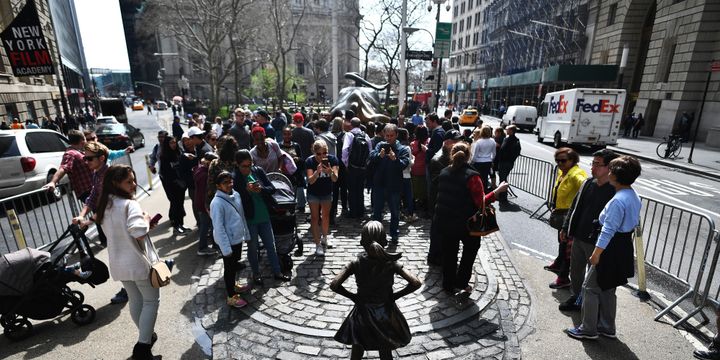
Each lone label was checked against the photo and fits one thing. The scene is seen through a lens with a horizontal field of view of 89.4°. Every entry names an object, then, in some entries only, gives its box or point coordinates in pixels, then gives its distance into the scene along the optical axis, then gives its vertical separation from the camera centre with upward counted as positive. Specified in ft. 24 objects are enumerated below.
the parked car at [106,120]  60.39 -4.91
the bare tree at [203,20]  89.45 +18.96
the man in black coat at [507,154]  29.35 -5.03
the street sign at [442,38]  51.08 +7.16
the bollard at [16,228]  17.07 -6.42
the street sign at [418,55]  52.31 +5.14
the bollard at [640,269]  15.67 -7.61
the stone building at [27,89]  56.29 +0.35
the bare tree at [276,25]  101.78 +21.92
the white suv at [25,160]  27.63 -5.39
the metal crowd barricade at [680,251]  13.78 -8.88
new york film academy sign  42.29 +5.14
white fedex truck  56.18 -3.84
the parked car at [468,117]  103.24 -7.39
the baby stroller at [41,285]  12.07 -6.62
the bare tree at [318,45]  181.45 +25.45
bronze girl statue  8.86 -5.16
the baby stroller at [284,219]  16.89 -5.99
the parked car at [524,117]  91.20 -6.42
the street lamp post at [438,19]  50.85 +10.56
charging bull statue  59.41 -2.05
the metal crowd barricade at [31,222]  17.47 -8.87
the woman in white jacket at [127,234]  10.23 -3.97
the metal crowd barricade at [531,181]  30.91 -8.60
